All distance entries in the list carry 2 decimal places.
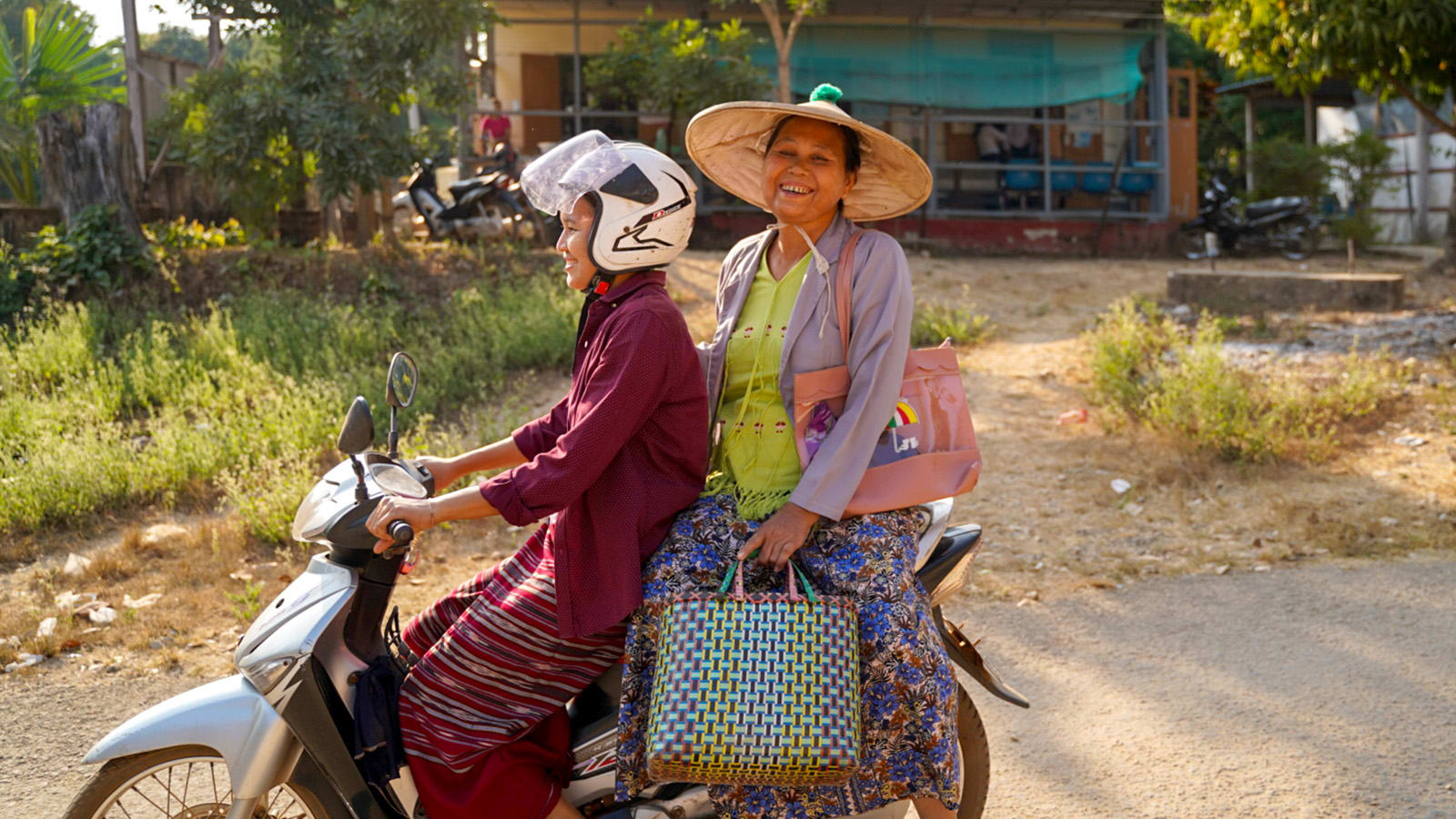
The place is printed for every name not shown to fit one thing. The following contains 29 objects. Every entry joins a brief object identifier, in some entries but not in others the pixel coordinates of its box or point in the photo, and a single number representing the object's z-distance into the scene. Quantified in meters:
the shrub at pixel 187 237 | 11.45
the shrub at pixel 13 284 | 9.96
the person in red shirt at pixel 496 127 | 14.76
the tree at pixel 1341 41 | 8.62
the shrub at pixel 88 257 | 10.38
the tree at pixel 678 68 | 13.31
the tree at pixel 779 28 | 12.88
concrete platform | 10.85
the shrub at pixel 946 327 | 9.84
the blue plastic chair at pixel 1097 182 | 17.11
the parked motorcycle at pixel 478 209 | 12.25
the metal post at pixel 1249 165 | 18.70
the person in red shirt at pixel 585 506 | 2.50
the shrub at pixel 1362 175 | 17.42
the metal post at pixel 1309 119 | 20.73
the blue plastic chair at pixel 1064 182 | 17.06
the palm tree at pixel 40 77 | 12.88
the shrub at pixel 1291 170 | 18.12
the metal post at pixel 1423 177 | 20.09
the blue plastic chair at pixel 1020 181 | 16.80
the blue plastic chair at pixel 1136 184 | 17.19
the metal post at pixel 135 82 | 12.06
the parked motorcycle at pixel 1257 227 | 17.03
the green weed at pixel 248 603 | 4.73
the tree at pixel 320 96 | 10.82
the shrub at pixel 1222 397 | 6.61
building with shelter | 15.88
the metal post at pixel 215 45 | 13.05
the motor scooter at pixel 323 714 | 2.50
